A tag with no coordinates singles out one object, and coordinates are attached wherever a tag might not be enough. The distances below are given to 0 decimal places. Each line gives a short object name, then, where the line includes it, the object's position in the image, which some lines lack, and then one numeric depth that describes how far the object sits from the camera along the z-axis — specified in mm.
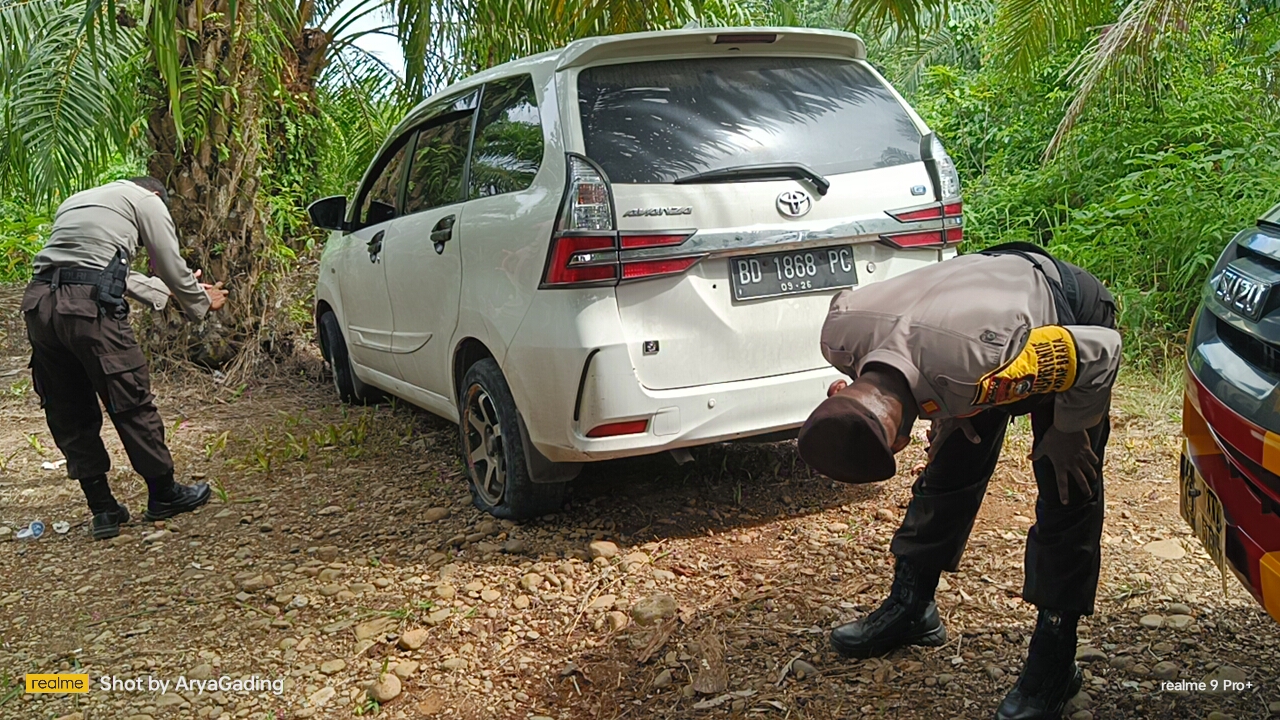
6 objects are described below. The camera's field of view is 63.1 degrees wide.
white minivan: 3549
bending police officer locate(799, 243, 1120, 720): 2049
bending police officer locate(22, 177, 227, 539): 4422
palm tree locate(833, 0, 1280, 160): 6625
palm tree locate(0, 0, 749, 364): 6938
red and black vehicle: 2053
